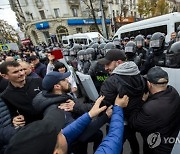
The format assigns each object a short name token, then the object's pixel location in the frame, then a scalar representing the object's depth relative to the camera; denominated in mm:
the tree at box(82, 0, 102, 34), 22282
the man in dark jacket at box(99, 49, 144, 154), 1079
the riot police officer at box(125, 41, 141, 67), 2584
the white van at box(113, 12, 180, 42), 6077
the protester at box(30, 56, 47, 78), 3101
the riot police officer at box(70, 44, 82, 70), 4090
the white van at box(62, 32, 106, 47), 10634
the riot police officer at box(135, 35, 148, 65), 2908
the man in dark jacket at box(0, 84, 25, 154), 1227
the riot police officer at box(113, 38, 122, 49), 4334
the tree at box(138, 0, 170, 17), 18877
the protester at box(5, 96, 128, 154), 540
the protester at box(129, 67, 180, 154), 1090
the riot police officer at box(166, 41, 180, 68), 1596
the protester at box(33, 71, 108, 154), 1115
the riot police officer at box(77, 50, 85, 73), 3176
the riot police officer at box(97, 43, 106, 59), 3541
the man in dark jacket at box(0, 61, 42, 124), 1505
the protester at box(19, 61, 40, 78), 2228
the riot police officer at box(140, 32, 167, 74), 2355
